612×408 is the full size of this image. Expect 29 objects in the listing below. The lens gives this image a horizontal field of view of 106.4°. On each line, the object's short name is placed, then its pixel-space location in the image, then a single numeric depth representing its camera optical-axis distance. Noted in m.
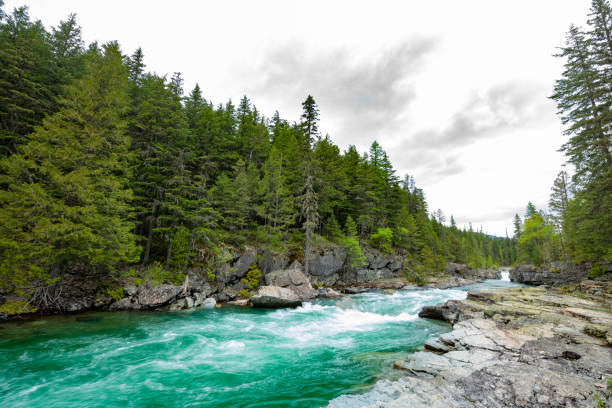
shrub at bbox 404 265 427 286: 36.19
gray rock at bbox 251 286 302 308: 17.11
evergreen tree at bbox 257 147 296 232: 25.44
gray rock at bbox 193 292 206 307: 17.00
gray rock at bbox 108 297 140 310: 14.38
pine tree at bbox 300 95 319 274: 25.30
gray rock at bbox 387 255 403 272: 37.12
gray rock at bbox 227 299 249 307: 17.98
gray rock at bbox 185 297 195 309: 16.28
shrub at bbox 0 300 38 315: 10.58
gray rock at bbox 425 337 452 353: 7.66
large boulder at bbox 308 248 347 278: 26.36
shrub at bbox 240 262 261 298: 20.55
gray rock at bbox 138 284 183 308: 15.17
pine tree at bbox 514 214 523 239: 78.74
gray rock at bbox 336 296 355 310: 17.77
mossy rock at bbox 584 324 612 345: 7.34
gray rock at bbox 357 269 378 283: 31.80
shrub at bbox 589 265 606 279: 22.50
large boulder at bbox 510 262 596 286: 28.05
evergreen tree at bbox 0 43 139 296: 11.01
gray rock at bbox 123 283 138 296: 15.16
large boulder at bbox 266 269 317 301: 20.22
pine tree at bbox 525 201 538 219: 70.91
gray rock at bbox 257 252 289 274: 22.86
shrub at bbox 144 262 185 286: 16.64
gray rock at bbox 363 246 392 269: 33.88
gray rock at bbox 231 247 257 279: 20.86
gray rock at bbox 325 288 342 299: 21.93
